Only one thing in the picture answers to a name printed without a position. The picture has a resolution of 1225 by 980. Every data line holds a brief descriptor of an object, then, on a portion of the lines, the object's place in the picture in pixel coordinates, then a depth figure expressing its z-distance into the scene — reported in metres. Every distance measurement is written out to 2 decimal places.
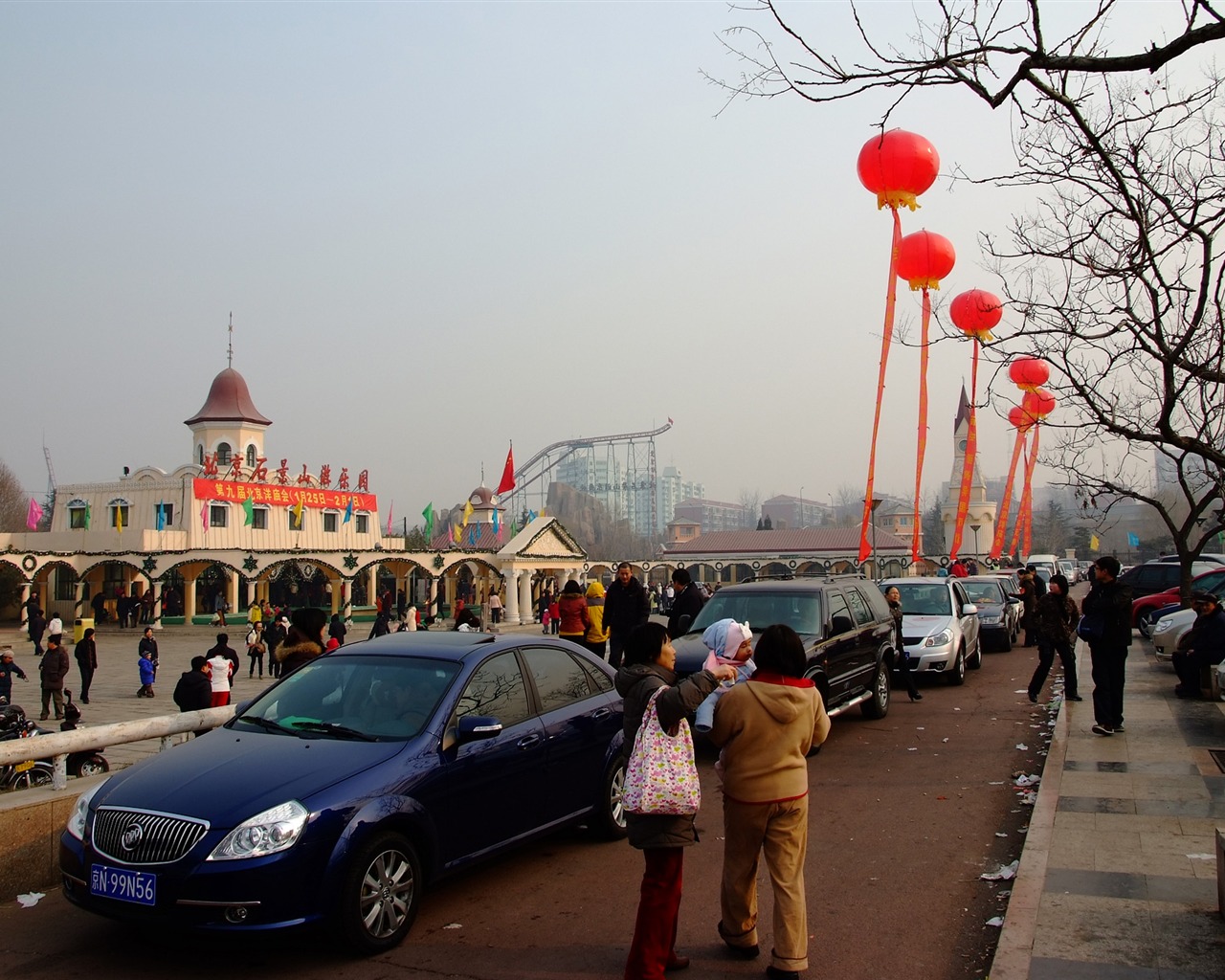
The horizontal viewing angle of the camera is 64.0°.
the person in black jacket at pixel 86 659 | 19.02
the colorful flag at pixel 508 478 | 48.66
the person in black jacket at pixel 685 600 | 12.36
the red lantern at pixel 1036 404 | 26.53
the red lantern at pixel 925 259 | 21.92
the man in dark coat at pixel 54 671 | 16.14
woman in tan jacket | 4.62
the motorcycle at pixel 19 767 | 8.75
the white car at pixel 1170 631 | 15.81
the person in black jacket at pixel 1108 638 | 10.34
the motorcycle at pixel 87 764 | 9.80
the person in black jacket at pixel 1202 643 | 12.29
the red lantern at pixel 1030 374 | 25.52
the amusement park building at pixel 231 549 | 38.50
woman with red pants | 4.50
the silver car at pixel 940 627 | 15.77
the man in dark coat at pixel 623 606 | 12.40
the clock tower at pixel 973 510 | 79.19
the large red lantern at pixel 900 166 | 17.30
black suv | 10.89
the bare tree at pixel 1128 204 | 6.03
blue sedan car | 4.74
